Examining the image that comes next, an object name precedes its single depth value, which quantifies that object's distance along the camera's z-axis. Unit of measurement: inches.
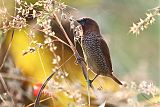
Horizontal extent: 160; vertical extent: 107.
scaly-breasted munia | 150.6
